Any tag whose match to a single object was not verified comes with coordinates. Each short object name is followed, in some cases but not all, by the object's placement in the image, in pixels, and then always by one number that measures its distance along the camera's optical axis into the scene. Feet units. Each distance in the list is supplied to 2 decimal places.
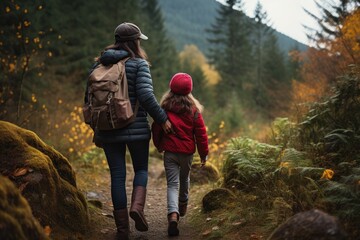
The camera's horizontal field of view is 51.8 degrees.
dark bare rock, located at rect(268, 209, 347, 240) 9.23
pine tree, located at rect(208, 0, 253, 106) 131.34
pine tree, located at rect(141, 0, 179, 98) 90.07
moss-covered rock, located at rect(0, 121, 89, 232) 12.25
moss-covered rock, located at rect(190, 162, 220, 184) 25.46
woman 13.52
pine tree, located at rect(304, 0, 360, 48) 39.29
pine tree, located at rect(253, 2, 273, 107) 133.80
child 14.93
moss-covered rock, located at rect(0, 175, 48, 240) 7.77
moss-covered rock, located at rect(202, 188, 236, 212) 16.89
